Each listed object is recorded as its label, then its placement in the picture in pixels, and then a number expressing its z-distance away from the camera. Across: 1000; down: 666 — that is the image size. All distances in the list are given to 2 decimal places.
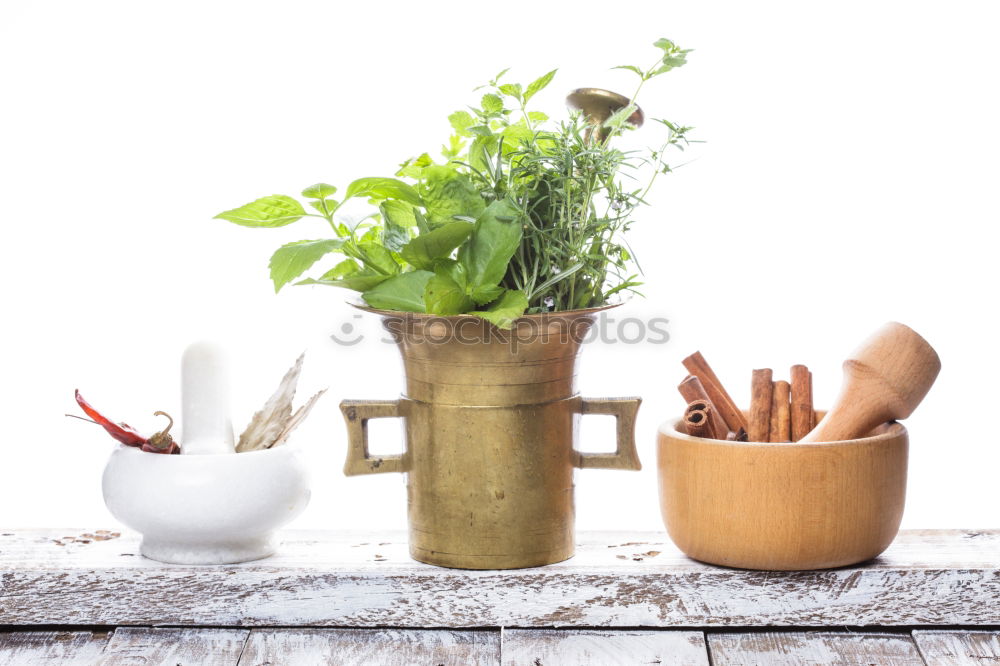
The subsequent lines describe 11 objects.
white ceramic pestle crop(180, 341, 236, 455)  1.02
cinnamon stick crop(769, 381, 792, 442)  1.04
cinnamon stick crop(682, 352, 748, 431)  1.06
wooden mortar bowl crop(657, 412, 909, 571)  0.95
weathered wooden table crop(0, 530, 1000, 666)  0.97
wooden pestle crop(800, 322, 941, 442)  0.98
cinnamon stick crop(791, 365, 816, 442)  1.05
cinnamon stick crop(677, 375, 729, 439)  1.03
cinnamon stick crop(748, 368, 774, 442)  1.03
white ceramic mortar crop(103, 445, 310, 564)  0.99
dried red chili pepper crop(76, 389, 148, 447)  1.01
